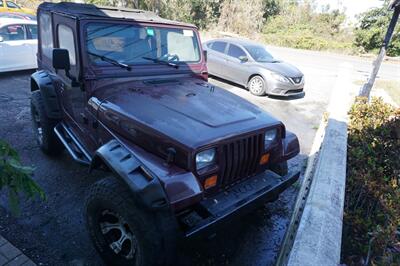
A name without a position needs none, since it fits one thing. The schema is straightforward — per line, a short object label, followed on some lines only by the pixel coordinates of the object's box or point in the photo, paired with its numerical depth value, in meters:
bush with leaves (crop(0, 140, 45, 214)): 1.73
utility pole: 6.82
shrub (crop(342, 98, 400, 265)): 2.28
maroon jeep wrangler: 2.27
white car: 7.80
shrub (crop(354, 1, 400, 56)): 22.25
